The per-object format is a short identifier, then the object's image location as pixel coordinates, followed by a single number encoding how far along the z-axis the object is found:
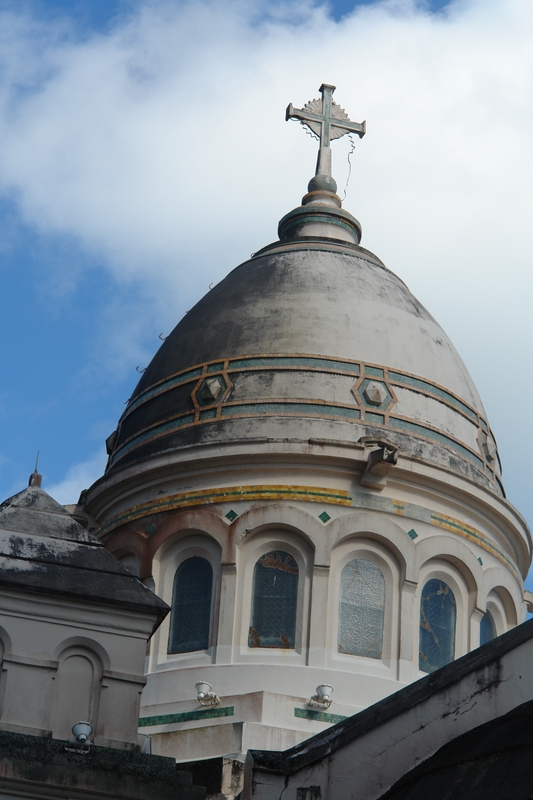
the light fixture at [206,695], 24.23
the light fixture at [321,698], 24.11
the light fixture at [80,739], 17.30
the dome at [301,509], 25.08
